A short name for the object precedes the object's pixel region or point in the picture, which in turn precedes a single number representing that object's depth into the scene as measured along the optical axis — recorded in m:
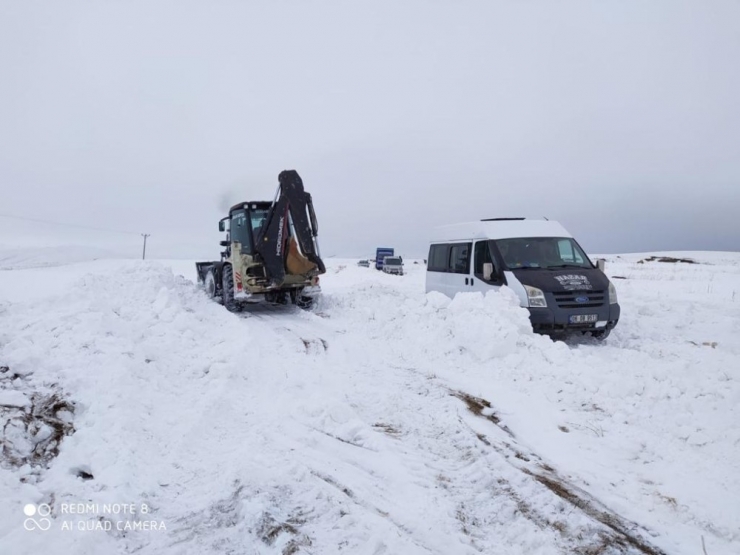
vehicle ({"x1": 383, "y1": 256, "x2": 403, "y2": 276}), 37.47
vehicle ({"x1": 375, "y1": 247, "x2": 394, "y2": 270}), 41.97
